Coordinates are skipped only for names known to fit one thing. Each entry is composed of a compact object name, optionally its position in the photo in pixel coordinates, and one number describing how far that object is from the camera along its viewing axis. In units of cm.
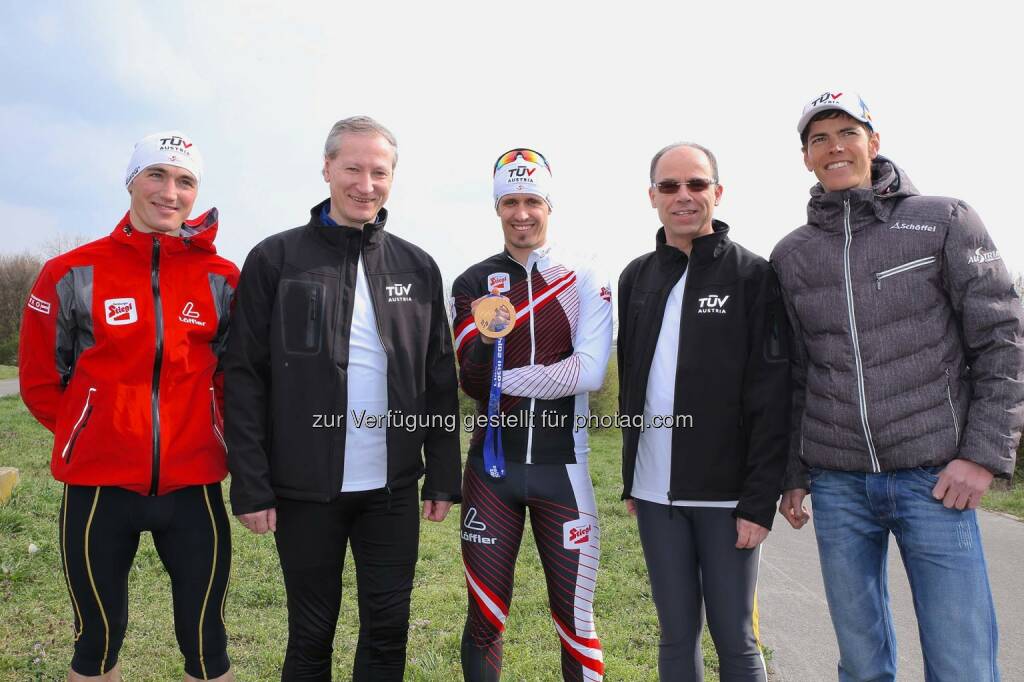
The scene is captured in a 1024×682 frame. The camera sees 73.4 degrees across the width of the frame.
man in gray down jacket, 247
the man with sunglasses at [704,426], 280
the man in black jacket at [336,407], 287
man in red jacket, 275
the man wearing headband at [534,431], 313
